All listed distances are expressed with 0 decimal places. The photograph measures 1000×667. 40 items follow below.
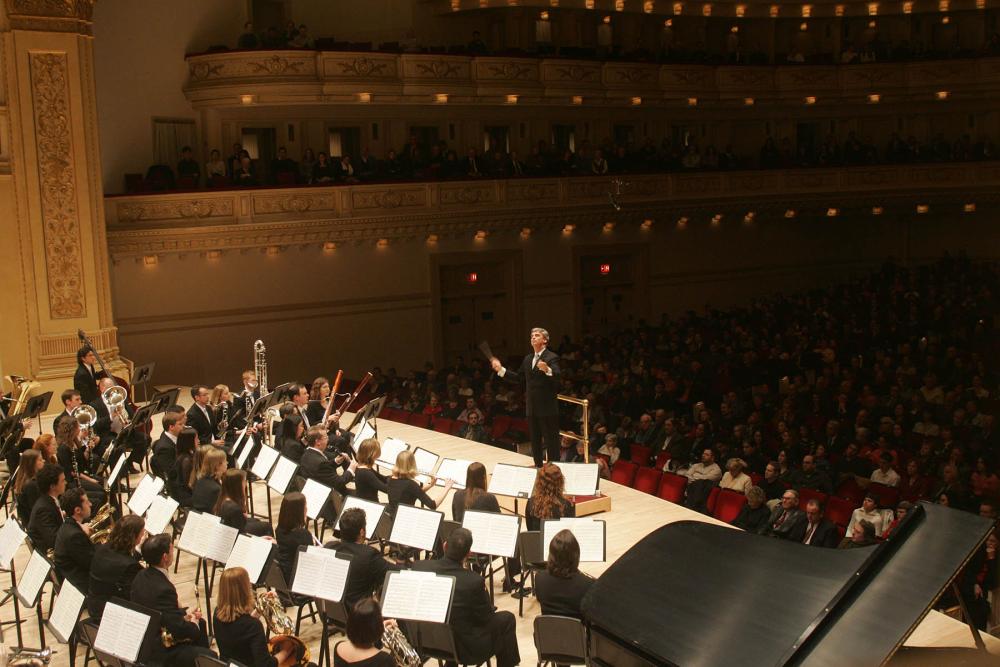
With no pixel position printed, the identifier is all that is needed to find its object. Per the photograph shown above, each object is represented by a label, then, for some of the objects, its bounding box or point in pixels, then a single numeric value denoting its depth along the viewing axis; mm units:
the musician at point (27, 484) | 7992
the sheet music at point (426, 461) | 9336
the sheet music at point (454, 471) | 9055
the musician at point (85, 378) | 12395
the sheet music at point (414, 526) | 7297
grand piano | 4961
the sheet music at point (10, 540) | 6930
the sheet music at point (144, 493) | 7871
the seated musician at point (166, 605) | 5973
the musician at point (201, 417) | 10656
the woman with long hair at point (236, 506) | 7391
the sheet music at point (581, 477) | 8906
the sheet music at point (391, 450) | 9953
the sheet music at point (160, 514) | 7414
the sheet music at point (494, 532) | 7191
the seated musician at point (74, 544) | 6910
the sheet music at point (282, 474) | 8378
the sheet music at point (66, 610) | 6035
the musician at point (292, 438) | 9570
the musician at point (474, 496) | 7734
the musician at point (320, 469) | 9086
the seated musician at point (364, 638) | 5277
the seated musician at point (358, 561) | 6754
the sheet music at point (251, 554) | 6582
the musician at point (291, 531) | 7172
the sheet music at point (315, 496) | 8156
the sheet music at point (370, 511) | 7605
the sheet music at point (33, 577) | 6410
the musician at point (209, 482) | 8109
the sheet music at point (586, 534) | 7203
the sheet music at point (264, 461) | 8805
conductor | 10133
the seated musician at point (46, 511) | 7461
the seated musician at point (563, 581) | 6418
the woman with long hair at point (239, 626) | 5766
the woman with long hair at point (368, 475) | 8656
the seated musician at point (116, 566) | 6508
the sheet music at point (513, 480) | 8734
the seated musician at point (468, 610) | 6449
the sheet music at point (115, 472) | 8562
